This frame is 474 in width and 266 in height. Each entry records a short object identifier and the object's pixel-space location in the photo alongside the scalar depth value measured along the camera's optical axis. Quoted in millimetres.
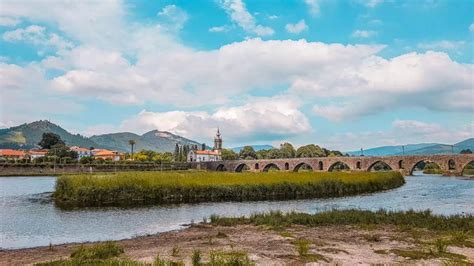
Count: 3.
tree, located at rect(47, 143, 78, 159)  175000
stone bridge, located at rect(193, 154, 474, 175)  107250
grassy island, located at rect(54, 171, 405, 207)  42625
